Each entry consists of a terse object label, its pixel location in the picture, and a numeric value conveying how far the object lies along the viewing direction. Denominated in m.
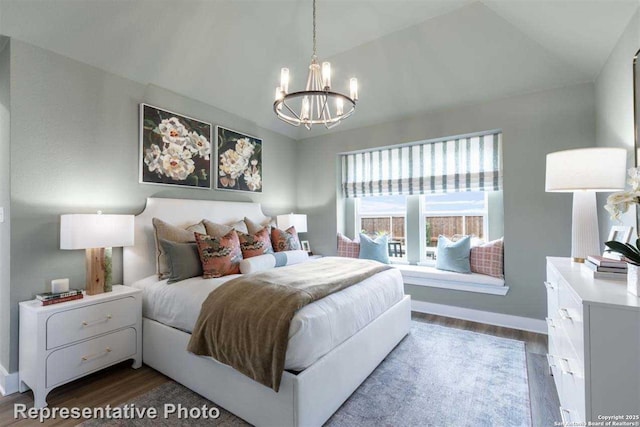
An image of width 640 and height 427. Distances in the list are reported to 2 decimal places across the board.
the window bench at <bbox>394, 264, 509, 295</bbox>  3.24
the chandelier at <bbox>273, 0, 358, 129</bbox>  1.87
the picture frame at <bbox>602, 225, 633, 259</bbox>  1.73
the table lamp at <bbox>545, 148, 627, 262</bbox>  1.79
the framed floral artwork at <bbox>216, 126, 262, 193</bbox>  3.63
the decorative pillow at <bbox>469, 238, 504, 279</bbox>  3.28
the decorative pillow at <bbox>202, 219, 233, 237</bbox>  3.02
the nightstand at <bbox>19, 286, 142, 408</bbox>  1.88
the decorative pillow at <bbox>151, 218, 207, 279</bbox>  2.59
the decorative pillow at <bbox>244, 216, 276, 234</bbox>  3.56
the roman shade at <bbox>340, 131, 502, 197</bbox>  3.49
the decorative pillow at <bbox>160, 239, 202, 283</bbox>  2.43
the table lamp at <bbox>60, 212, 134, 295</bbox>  2.09
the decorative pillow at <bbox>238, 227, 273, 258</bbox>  2.90
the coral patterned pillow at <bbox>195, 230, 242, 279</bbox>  2.46
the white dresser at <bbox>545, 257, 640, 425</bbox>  1.07
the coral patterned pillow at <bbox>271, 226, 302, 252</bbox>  3.39
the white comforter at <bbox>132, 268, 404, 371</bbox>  1.57
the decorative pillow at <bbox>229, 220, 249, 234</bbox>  3.46
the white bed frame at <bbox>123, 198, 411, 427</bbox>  1.55
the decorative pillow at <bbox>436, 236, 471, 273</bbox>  3.48
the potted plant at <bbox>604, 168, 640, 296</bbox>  1.16
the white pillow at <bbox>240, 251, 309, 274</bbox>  2.59
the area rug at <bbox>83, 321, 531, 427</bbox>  1.76
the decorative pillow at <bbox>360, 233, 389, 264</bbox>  4.05
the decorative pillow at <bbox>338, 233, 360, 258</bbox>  4.34
